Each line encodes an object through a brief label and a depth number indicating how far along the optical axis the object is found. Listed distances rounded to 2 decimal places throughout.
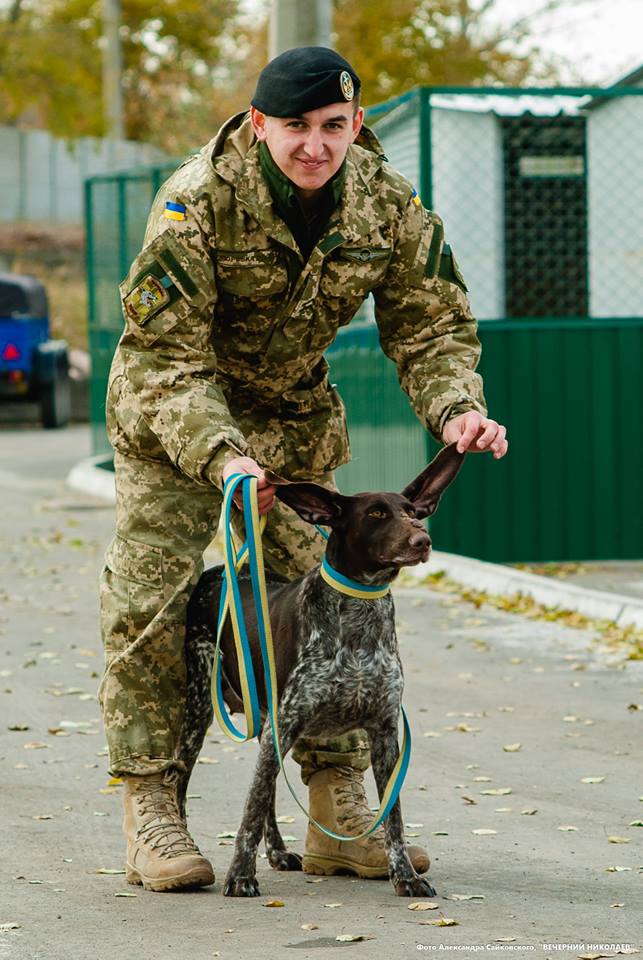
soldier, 8.50
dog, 8.36
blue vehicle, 43.74
